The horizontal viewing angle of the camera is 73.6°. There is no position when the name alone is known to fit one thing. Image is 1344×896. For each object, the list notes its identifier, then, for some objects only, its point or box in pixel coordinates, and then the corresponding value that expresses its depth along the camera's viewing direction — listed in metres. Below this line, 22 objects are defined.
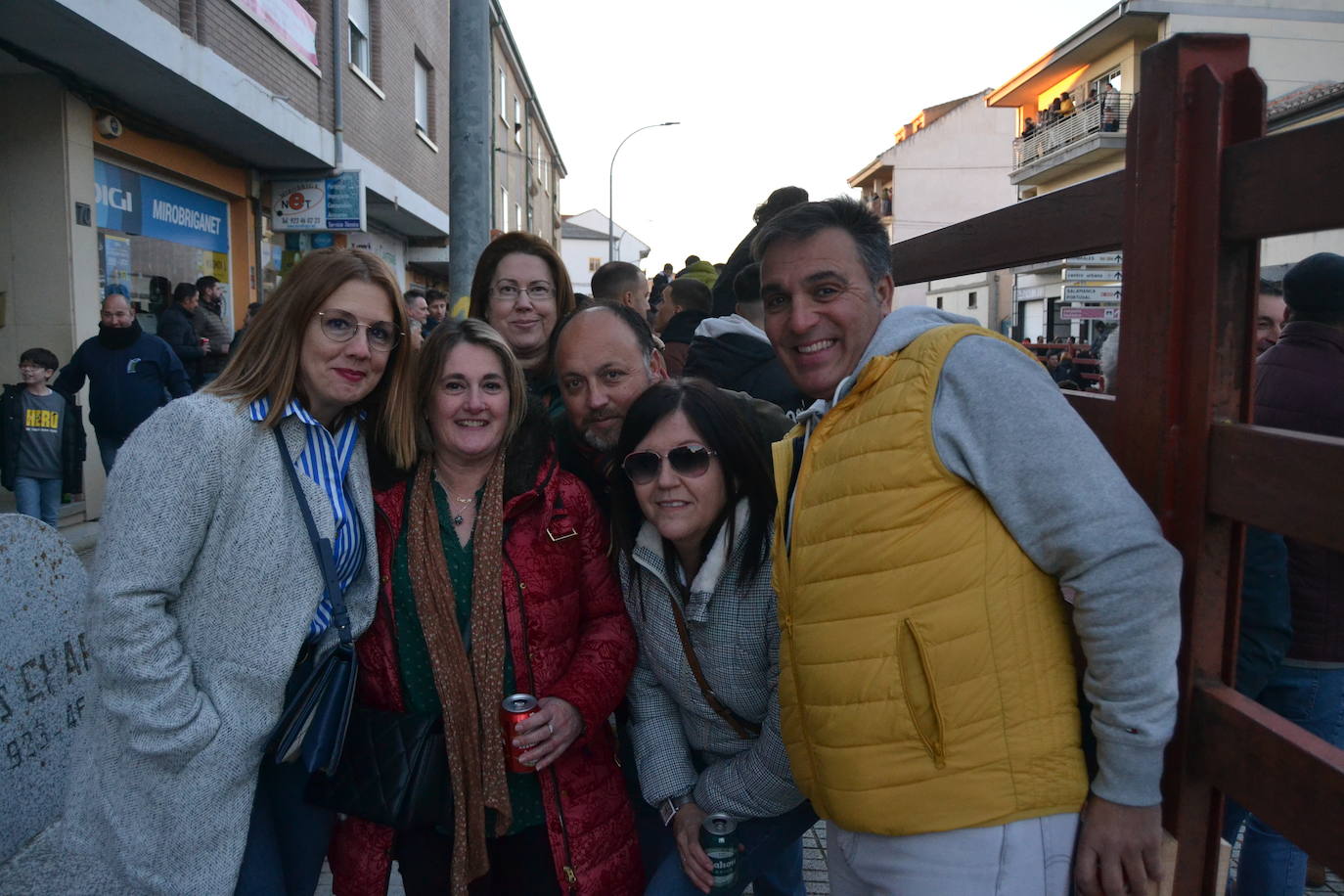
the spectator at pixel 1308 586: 2.64
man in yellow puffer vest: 1.32
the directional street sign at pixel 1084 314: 16.78
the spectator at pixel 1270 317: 4.05
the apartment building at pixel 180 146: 7.50
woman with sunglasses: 2.17
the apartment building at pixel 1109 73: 24.97
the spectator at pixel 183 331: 8.74
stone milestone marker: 2.59
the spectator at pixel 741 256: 4.73
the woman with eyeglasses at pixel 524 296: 3.46
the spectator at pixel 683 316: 5.40
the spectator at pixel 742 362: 3.69
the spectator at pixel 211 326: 9.29
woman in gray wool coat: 1.87
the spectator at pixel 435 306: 12.05
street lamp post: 33.81
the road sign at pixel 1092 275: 13.66
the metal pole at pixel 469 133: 5.05
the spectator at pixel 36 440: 6.62
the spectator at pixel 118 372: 7.31
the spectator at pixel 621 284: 5.35
